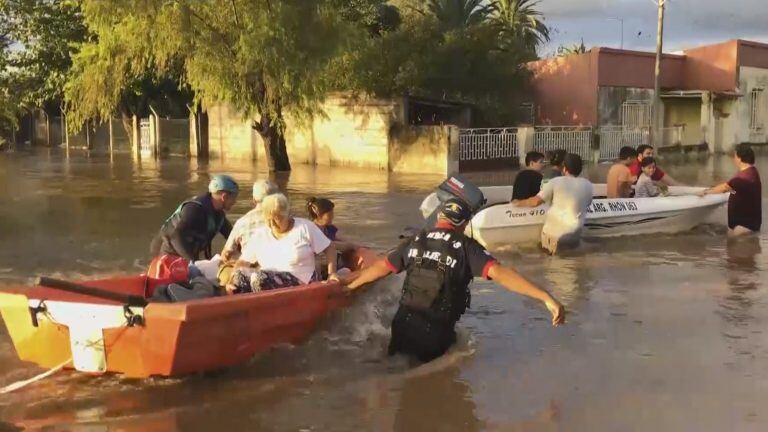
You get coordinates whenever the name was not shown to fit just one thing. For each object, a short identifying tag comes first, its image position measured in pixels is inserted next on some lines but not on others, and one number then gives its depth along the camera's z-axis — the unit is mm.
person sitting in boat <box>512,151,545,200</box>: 11086
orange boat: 5328
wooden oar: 5000
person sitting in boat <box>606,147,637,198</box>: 12547
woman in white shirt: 6324
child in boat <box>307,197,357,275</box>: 7363
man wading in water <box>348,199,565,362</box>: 5430
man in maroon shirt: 12070
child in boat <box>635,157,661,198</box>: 12648
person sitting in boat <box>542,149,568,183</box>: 11086
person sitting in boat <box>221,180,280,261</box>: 6883
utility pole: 29031
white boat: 11078
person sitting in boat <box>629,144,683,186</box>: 12742
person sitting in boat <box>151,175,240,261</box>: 6895
